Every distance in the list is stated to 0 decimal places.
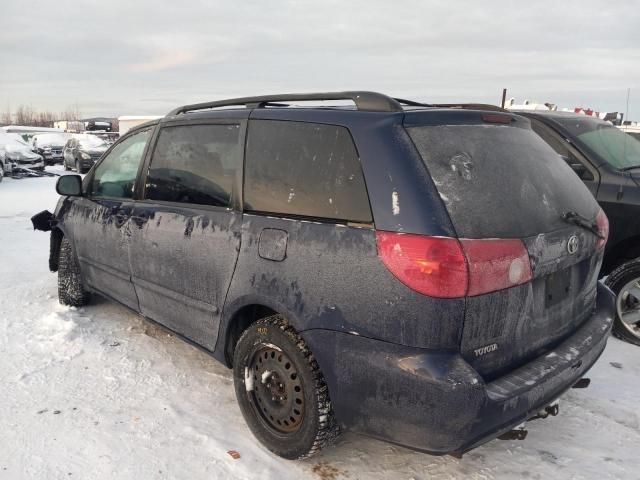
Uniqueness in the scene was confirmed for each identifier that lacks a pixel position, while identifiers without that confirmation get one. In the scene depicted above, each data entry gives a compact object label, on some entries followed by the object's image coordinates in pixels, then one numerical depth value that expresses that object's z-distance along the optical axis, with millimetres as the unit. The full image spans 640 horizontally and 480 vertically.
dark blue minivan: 2031
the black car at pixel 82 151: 20506
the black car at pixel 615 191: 4215
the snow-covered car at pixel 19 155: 18094
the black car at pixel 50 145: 25375
